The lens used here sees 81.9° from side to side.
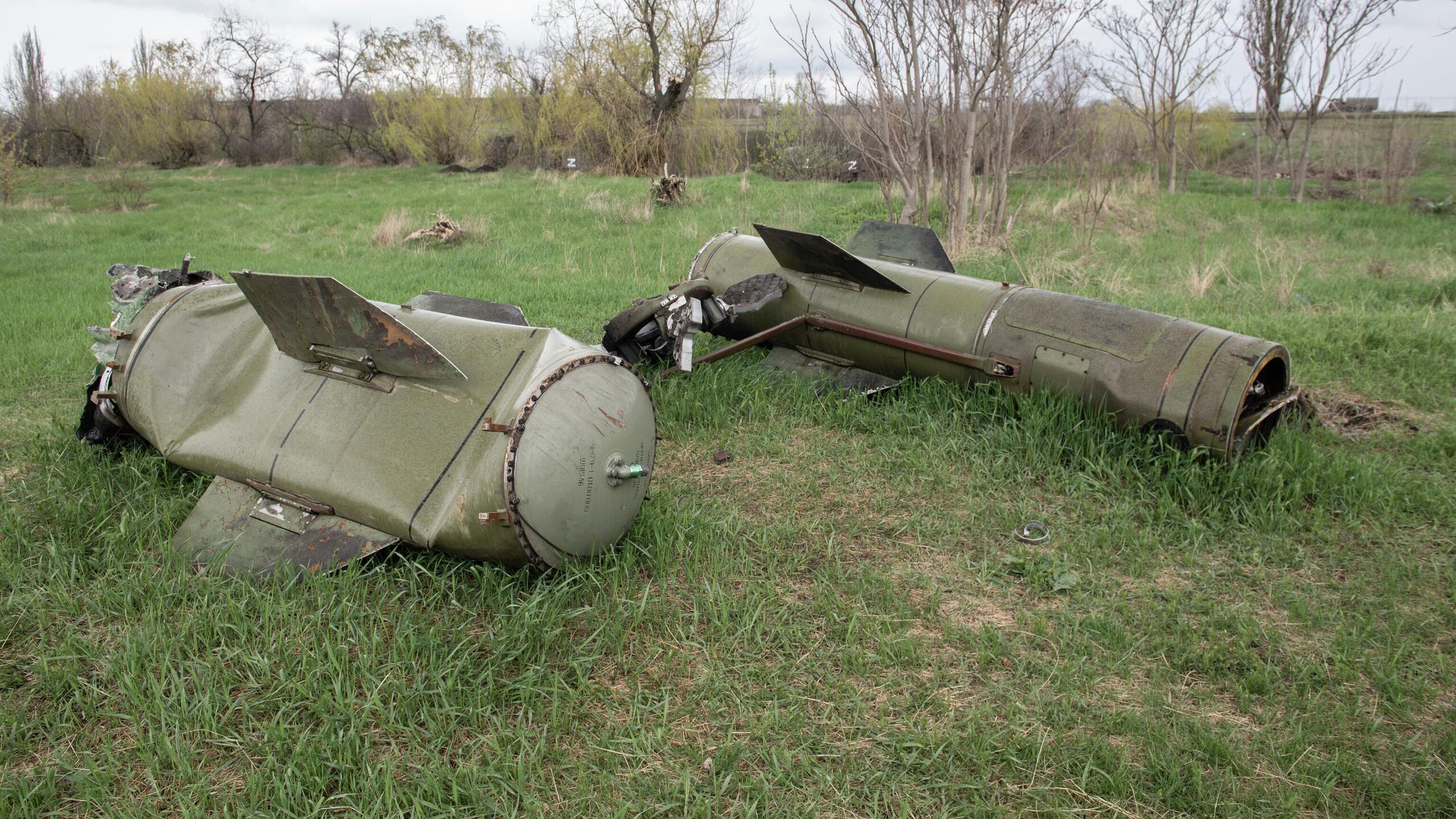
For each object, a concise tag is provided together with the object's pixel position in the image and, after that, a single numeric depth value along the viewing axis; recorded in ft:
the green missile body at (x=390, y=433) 9.92
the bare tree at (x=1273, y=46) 48.80
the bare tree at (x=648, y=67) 65.26
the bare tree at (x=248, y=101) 95.45
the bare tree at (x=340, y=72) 108.78
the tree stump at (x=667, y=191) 43.11
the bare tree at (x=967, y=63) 27.35
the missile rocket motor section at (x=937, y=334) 13.70
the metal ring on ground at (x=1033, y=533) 12.68
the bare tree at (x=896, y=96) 27.99
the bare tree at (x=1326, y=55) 46.57
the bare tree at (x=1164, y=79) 52.19
